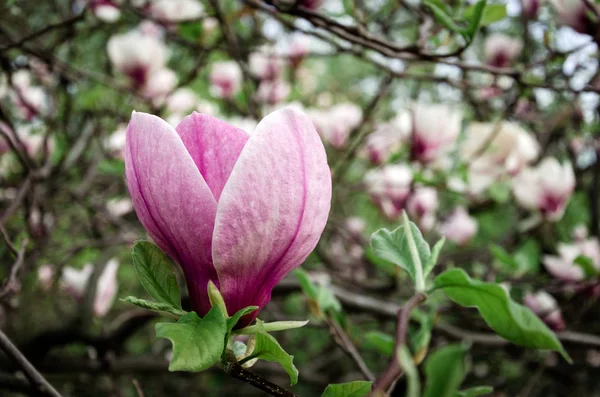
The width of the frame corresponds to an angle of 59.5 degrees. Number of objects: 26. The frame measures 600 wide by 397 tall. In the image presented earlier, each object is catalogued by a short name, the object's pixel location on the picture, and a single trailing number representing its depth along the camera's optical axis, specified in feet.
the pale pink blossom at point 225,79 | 7.71
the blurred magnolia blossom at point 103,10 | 5.54
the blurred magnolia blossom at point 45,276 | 6.80
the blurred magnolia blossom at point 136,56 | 5.70
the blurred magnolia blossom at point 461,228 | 7.52
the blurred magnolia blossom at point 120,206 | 7.13
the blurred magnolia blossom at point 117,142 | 5.94
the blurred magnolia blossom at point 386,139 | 5.31
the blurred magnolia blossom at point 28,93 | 6.09
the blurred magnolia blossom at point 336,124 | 6.52
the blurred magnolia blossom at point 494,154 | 4.72
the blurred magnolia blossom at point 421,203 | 6.12
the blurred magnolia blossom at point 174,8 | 5.96
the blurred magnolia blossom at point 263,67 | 7.12
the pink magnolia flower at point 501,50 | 6.43
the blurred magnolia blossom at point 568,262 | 4.42
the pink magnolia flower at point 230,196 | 1.26
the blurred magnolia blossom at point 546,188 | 4.55
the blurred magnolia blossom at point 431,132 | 4.86
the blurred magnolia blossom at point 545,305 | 4.71
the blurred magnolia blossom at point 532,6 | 5.49
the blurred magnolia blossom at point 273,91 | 7.08
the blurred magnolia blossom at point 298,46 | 7.36
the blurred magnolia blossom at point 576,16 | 3.01
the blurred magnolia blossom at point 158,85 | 5.86
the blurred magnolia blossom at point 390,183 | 5.61
